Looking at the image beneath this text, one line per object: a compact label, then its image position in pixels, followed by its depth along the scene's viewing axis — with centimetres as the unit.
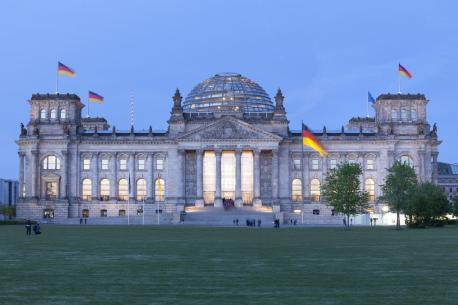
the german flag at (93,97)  14125
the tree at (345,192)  9769
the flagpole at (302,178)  14152
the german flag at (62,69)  13200
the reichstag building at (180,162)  14012
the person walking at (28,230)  6744
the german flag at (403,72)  13075
